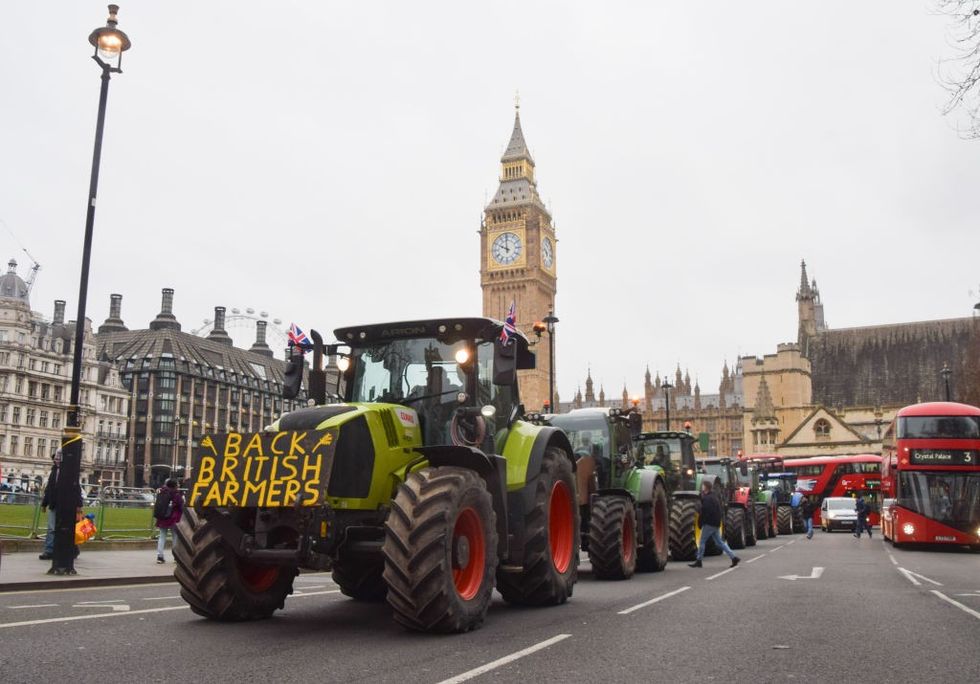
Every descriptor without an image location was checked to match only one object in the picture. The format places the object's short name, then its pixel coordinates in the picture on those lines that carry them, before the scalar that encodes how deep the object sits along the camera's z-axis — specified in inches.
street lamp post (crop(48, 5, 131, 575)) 505.0
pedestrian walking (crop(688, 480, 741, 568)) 665.6
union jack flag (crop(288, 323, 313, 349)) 364.2
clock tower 4650.6
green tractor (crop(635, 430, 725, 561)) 807.1
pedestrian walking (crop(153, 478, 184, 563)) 670.5
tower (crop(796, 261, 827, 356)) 3585.1
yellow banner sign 291.6
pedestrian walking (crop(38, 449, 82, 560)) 582.2
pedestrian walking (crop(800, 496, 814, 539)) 1293.1
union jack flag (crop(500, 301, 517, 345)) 354.3
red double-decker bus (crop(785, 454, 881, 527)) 1948.8
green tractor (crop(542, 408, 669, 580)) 514.9
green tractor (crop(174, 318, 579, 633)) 288.1
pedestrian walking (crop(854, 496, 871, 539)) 1393.9
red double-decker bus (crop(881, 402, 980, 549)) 938.1
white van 1635.1
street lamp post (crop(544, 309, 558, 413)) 996.1
